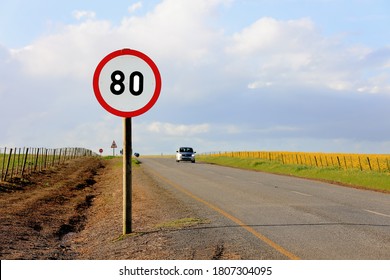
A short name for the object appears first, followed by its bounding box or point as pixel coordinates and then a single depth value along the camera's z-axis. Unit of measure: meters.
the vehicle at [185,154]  62.38
